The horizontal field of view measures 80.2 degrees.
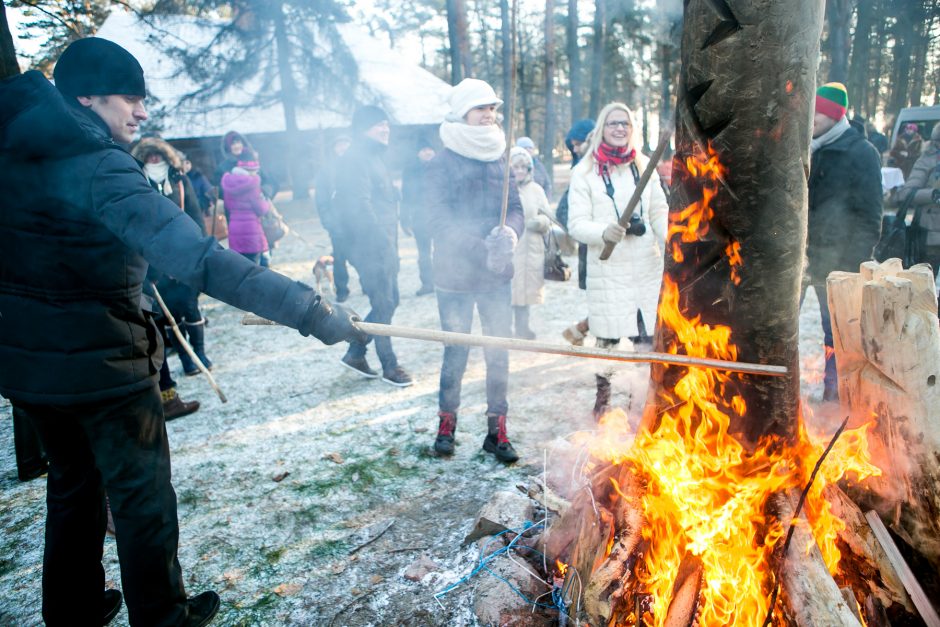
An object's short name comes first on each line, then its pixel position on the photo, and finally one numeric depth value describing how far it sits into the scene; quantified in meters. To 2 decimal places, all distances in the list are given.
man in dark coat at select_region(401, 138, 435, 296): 8.38
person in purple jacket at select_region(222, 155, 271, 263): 7.82
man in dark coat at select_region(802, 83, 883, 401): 4.29
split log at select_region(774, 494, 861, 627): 1.82
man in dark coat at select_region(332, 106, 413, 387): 5.54
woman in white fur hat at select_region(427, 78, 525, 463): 3.85
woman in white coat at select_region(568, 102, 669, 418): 4.15
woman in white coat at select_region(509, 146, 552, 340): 6.35
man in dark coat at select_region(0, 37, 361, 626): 2.06
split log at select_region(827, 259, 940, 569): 2.13
